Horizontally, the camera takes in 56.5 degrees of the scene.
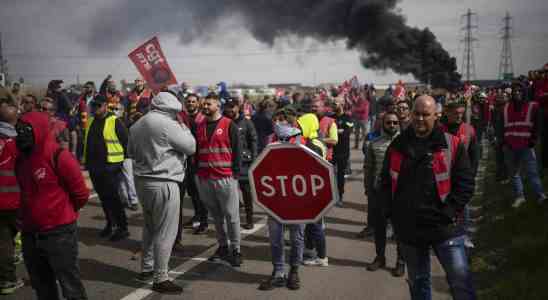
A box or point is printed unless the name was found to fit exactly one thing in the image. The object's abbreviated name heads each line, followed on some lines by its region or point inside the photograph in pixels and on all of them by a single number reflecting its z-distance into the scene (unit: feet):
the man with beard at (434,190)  12.21
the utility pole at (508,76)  104.83
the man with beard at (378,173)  19.65
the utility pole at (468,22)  164.86
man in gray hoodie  17.35
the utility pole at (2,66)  144.36
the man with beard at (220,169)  20.49
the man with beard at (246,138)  25.04
